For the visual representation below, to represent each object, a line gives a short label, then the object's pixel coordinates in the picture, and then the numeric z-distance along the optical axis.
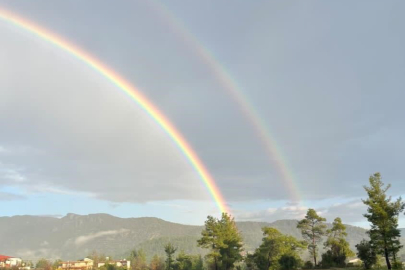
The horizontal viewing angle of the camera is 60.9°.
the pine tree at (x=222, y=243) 72.19
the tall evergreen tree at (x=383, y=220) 44.16
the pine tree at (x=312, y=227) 74.88
